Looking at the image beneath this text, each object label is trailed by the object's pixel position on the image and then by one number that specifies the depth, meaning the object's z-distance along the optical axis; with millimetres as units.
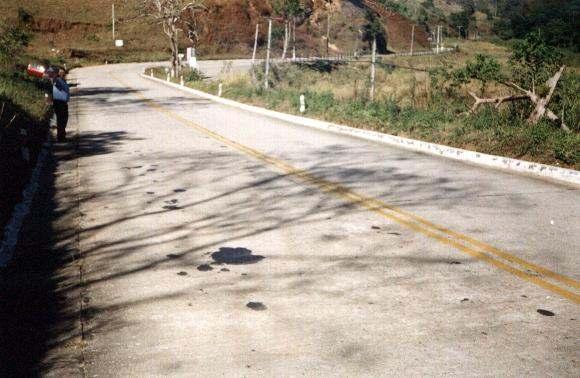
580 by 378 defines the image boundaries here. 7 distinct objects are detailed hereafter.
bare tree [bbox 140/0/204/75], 48741
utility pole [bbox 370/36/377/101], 19659
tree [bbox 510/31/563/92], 14773
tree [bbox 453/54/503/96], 15625
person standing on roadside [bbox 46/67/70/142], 14852
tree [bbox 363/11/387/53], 106188
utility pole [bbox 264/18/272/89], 28819
